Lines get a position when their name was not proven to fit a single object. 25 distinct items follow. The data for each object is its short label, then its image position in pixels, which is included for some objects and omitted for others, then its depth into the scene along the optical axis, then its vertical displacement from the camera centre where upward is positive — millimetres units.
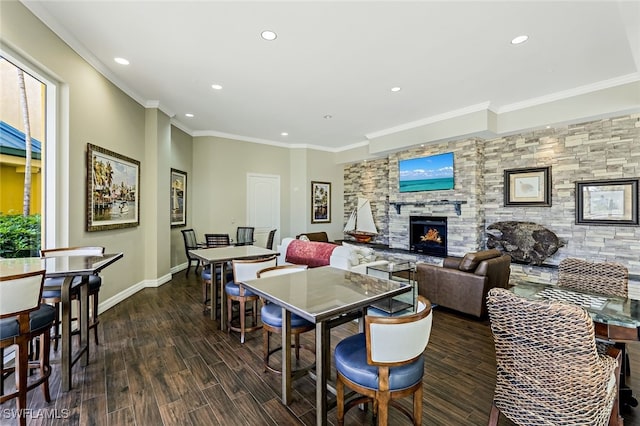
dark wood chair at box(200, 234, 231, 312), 3717 -732
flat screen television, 5980 +896
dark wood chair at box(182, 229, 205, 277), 5788 -582
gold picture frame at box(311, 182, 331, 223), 8328 +322
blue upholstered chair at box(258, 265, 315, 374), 2209 -878
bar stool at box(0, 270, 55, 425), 1655 -676
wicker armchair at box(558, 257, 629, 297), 2303 -557
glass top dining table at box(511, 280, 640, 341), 1594 -627
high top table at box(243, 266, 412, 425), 1637 -543
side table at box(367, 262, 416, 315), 3571 -1137
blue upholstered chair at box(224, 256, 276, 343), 2934 -835
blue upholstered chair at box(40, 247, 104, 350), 2395 -662
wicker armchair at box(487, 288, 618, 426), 1291 -769
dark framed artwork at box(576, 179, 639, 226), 4309 +162
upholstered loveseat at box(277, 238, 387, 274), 4043 -683
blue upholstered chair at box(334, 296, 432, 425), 1411 -831
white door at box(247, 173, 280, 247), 7453 +232
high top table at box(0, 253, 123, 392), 2008 -432
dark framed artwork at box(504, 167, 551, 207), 5105 +482
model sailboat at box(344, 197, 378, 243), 8078 -320
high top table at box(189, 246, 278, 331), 3279 -535
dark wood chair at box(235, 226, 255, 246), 6816 -533
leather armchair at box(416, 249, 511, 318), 3520 -895
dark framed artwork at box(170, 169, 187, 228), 5926 +320
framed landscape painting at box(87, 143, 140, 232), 3623 +332
